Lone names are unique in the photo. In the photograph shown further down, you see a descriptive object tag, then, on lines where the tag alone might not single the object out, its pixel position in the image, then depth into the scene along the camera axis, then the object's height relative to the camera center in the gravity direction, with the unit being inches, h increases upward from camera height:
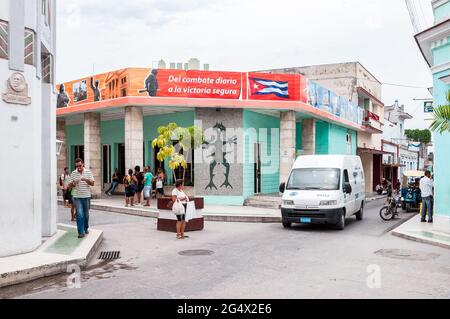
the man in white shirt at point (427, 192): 582.2 -46.2
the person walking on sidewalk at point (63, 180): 769.9 -41.1
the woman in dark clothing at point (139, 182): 760.0 -43.2
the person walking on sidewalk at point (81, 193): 431.8 -34.6
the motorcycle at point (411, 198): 788.6 -72.9
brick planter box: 523.8 -72.8
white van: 532.4 -43.4
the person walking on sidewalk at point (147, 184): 736.3 -45.2
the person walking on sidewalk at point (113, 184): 972.6 -59.2
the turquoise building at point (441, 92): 506.0 +72.5
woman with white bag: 467.5 -51.3
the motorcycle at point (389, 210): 660.1 -78.9
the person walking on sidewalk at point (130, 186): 727.7 -48.0
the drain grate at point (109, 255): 371.2 -81.9
